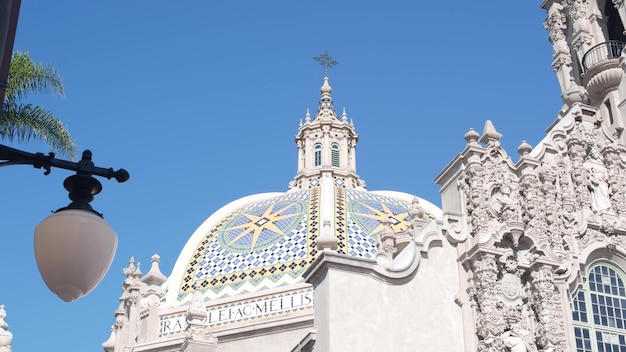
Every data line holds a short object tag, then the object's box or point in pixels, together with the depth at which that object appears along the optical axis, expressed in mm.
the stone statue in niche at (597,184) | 18234
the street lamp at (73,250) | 4648
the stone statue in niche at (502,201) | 16734
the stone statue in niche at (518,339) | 15117
